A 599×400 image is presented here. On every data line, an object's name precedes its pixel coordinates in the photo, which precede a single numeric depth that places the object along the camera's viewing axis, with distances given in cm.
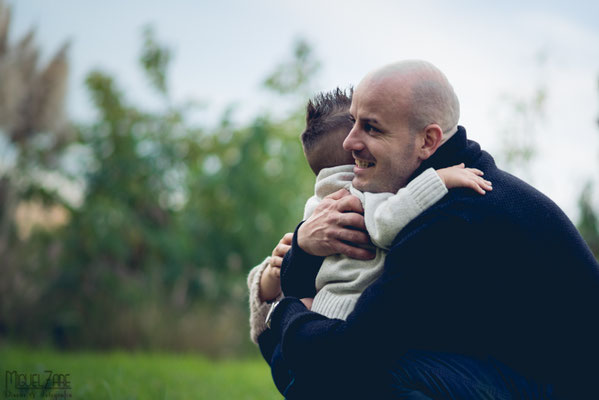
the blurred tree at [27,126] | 1059
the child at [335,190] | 204
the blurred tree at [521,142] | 1568
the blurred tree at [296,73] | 2069
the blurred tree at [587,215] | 852
